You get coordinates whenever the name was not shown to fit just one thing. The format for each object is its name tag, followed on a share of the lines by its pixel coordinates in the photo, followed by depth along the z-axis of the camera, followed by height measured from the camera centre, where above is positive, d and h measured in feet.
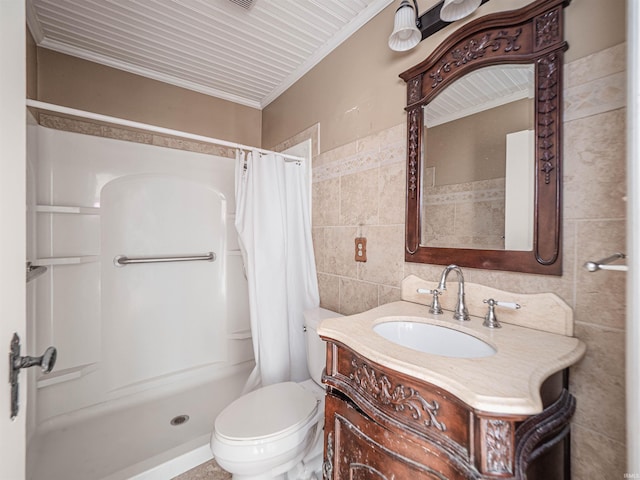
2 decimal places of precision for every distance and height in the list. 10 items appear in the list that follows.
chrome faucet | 3.36 -0.69
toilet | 3.62 -2.62
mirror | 3.01 +1.13
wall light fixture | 3.56 +2.91
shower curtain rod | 4.25 +1.93
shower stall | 5.13 -1.51
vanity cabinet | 1.84 -1.52
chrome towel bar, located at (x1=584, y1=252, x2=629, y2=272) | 2.06 -0.22
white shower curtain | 5.70 -0.56
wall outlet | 5.08 -0.23
